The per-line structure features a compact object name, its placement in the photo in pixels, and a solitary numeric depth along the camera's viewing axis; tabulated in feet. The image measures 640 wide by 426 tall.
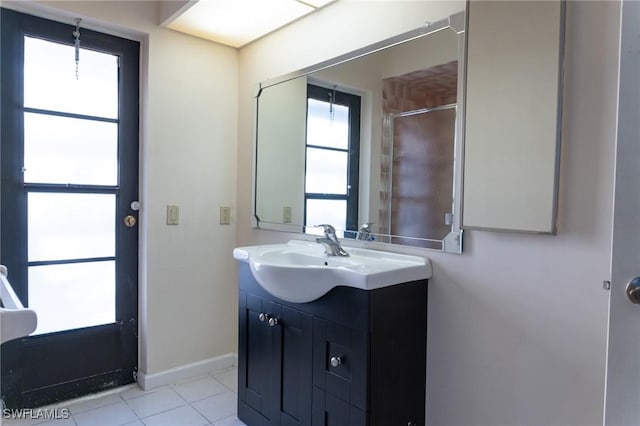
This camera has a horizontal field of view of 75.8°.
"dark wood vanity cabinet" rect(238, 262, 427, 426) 4.63
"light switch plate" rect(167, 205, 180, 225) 7.79
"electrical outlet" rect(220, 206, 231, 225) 8.53
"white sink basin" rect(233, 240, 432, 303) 4.60
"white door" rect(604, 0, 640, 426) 2.74
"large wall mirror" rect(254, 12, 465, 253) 5.03
